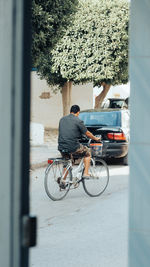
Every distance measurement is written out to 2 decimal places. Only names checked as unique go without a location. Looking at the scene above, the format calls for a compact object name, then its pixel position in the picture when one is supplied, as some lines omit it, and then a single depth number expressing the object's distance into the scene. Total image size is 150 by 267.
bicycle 8.96
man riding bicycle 9.13
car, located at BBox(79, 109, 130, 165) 13.52
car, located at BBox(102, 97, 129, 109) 26.41
